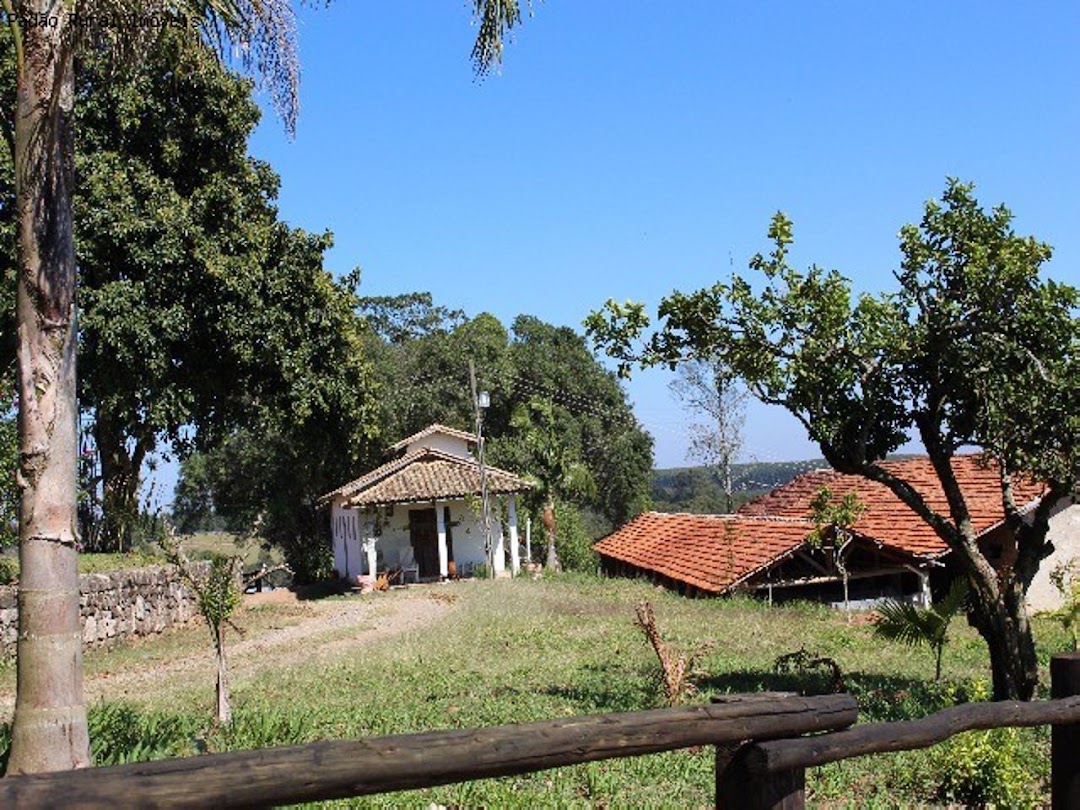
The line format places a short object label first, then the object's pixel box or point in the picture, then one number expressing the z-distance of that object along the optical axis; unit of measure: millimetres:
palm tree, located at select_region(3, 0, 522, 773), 5543
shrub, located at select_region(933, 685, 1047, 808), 6992
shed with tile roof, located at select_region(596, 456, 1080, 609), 26516
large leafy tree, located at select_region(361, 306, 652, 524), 44094
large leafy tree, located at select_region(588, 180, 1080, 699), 11102
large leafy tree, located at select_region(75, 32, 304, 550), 21938
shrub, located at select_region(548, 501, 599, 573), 37500
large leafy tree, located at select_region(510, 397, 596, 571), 35625
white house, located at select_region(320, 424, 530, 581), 32969
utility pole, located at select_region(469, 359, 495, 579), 32312
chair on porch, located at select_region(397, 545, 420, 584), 34094
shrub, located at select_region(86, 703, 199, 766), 6848
